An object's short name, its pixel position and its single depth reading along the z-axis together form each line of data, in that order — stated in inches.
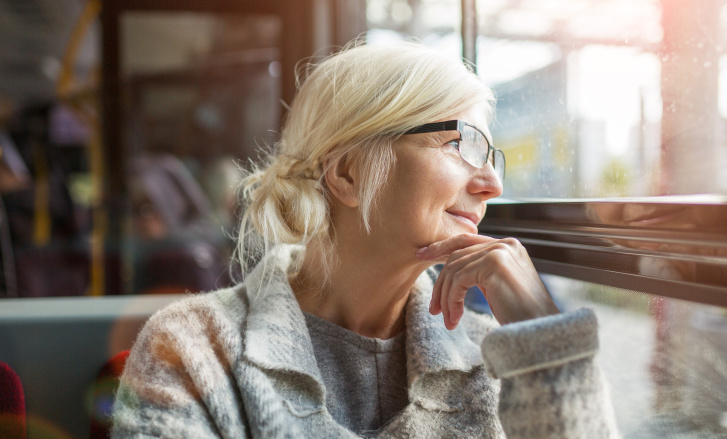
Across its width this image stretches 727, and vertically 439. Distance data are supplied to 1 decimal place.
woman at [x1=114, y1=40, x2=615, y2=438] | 34.8
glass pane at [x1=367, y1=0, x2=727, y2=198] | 35.4
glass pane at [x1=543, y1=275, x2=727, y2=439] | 39.4
